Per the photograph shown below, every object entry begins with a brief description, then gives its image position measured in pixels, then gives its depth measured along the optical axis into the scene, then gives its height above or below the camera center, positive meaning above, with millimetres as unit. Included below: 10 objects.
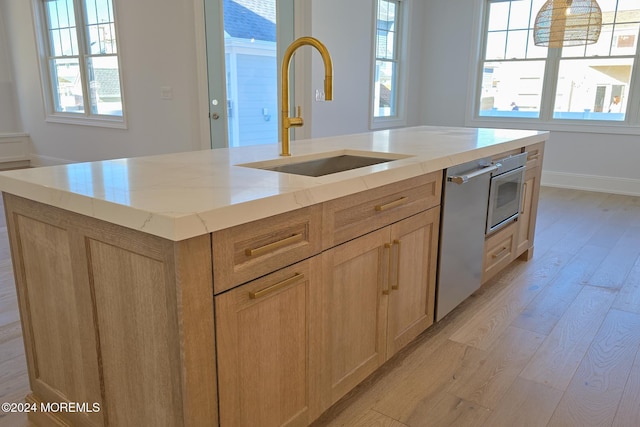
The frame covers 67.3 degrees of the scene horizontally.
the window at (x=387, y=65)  6070 +410
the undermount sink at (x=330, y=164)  2062 -301
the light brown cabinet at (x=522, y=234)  2748 -819
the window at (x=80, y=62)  5641 +401
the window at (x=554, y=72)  5445 +311
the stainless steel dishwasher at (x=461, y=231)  2191 -630
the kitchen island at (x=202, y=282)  1131 -508
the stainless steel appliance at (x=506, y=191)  2580 -518
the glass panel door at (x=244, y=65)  4508 +303
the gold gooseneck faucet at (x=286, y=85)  1912 +44
